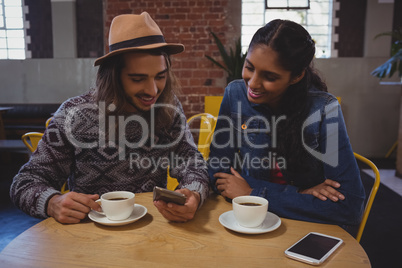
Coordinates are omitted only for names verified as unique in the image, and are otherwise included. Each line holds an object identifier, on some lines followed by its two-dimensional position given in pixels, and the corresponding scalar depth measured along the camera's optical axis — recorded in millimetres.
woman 1030
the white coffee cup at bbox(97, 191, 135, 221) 889
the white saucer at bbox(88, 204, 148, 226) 900
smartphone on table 732
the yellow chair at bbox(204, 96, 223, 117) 4062
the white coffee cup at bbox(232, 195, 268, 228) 848
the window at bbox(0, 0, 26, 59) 5371
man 1231
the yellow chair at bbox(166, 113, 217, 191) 2188
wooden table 739
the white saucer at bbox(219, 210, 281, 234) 855
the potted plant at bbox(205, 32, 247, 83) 4227
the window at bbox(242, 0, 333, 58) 5020
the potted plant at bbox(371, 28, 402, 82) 3910
